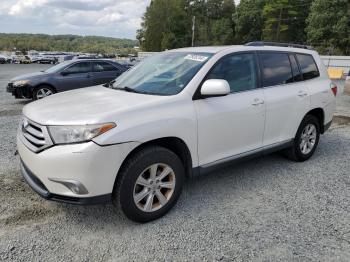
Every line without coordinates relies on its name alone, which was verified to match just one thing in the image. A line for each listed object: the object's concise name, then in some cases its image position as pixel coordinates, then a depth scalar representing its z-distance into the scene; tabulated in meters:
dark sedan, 10.11
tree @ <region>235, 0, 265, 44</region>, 72.85
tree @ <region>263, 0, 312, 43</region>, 63.75
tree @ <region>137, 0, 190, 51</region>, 72.25
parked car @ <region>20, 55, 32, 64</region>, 40.62
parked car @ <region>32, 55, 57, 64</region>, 42.09
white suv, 2.92
